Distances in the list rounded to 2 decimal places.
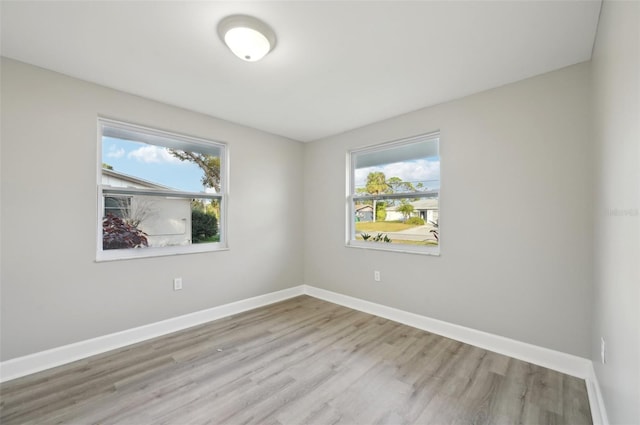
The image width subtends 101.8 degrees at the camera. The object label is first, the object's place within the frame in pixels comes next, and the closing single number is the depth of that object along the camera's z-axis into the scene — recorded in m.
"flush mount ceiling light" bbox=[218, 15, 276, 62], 1.64
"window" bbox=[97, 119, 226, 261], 2.57
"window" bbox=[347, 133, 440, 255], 3.01
